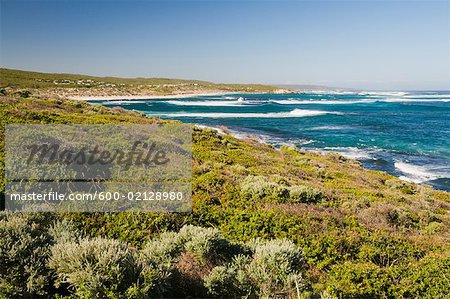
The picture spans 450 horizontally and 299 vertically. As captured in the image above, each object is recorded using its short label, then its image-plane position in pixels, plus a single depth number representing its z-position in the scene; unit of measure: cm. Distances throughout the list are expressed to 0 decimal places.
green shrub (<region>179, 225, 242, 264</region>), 571
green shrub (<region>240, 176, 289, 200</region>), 1035
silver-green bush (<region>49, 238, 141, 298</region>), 400
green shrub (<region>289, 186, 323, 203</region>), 1059
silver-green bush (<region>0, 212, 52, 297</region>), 419
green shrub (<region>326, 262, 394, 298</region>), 539
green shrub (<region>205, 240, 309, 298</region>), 481
